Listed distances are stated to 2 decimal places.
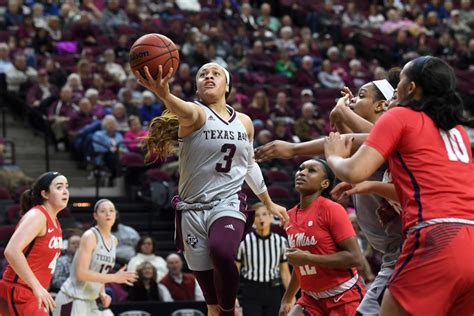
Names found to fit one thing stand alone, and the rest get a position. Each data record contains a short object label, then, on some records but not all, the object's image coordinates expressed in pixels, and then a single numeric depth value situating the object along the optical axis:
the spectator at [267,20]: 21.19
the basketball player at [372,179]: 5.70
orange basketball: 6.07
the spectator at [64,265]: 11.20
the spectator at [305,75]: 19.06
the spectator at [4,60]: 15.86
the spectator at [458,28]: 22.68
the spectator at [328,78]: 19.14
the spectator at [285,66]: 19.33
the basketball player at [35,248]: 7.09
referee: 11.34
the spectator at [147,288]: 11.55
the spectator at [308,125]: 16.14
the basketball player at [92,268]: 9.02
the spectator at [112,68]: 16.62
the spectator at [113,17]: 18.72
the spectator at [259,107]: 16.47
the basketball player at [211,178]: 6.57
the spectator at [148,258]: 11.88
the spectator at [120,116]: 15.16
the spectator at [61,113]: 15.06
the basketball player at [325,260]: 6.96
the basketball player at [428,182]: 4.73
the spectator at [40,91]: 15.59
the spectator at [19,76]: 15.91
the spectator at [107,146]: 14.50
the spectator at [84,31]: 17.61
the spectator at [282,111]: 16.89
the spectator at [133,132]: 14.87
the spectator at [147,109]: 15.79
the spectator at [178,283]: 11.78
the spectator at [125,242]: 12.39
